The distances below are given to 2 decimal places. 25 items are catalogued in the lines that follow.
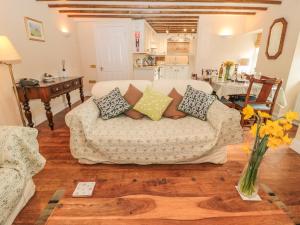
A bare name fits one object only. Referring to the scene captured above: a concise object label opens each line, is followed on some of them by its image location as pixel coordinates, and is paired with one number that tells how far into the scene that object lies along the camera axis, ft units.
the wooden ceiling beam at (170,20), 16.50
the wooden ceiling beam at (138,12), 12.62
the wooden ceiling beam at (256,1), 10.17
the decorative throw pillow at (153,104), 6.70
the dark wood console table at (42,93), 8.13
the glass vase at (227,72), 10.45
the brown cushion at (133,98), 6.88
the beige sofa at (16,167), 3.60
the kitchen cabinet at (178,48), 28.55
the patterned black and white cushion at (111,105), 6.72
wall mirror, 10.21
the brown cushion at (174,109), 6.83
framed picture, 9.52
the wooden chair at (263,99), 7.60
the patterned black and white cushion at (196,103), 6.58
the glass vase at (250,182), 3.38
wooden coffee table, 2.90
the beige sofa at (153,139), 5.54
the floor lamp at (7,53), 6.52
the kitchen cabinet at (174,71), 25.30
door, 15.14
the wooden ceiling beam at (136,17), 13.91
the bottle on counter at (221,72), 10.81
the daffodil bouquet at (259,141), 2.93
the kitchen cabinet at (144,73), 16.38
